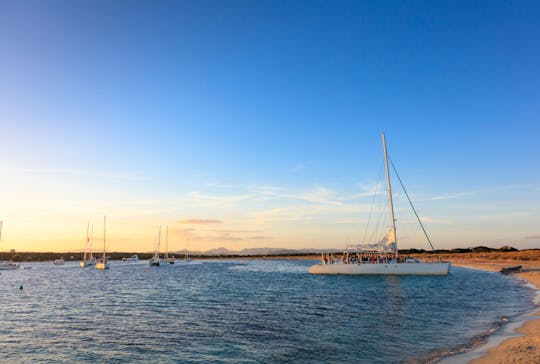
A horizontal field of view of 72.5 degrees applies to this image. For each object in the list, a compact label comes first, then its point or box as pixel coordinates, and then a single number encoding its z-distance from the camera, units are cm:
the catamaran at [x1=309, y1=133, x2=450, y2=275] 6494
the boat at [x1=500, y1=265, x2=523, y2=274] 7419
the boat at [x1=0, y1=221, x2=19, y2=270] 11596
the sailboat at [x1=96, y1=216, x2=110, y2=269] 11559
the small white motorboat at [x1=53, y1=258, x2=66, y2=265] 15975
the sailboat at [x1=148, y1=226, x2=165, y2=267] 14688
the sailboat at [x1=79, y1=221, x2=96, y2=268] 13162
